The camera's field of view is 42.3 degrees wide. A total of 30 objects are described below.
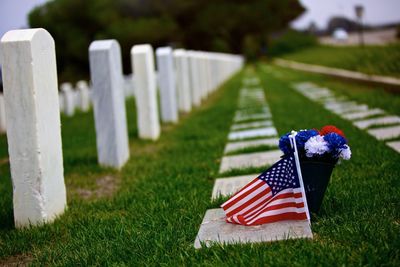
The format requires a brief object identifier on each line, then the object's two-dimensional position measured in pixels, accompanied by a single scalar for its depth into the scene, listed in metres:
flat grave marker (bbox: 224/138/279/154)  5.47
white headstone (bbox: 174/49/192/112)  10.18
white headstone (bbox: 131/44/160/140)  6.85
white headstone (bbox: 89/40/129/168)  5.12
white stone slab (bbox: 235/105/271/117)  8.69
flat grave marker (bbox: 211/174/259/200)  3.71
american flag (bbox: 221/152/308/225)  2.81
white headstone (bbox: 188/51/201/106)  11.46
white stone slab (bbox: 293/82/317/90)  13.67
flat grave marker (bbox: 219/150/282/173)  4.57
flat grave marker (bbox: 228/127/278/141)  6.20
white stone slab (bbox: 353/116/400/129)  5.89
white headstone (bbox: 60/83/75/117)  13.03
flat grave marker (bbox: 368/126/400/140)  5.05
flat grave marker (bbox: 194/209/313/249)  2.65
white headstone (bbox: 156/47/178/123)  8.54
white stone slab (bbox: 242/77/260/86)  18.67
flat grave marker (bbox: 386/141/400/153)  4.44
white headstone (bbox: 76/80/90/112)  14.22
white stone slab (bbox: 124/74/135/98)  18.05
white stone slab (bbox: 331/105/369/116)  7.36
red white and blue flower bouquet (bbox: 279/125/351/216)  2.76
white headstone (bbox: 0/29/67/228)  3.33
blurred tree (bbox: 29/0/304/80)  29.25
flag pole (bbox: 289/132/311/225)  2.76
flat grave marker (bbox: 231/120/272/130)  7.08
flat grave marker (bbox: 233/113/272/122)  7.88
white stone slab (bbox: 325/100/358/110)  8.08
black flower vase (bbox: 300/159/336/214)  2.83
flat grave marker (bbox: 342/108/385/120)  6.68
